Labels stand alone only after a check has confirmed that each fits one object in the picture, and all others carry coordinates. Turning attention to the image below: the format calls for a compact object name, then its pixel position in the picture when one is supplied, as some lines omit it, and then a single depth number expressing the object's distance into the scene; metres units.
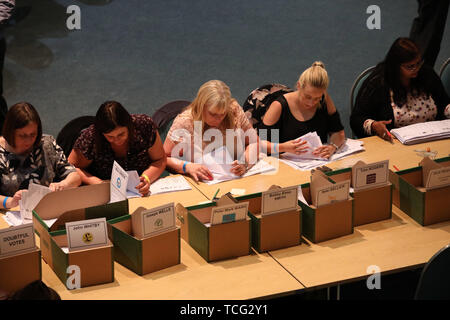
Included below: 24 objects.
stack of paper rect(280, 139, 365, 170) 8.48
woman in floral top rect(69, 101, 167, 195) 7.63
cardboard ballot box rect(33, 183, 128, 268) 6.38
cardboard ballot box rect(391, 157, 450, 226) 7.09
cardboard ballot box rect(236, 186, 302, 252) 6.58
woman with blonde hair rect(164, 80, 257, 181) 8.23
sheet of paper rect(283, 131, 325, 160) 8.66
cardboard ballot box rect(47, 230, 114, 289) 5.89
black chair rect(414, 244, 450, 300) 5.88
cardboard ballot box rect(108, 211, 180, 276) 6.14
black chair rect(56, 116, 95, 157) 8.50
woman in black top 9.01
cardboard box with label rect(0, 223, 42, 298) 5.76
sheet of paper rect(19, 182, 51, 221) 6.84
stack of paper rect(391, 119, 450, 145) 9.17
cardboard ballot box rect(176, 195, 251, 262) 6.39
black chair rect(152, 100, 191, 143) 9.03
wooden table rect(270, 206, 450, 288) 6.26
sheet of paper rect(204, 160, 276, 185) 8.09
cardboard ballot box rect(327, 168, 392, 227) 7.13
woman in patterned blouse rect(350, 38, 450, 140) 9.50
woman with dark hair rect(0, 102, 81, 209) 7.21
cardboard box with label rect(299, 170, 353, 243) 6.73
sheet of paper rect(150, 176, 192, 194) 7.83
